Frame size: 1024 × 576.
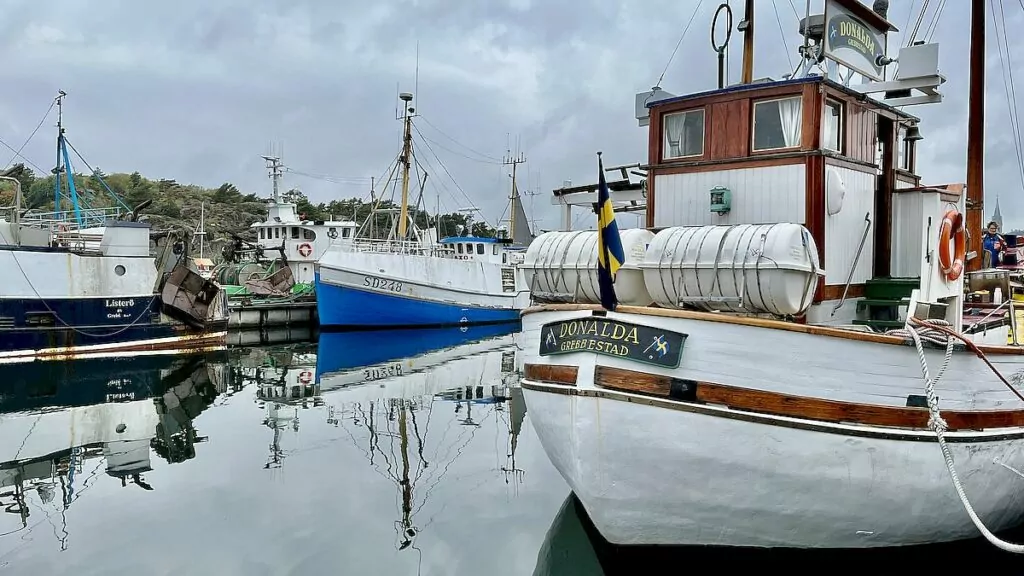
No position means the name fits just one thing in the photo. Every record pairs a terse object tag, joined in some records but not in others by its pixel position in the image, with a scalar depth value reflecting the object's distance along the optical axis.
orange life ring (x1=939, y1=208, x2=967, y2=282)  9.05
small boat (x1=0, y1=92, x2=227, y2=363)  23.47
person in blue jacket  14.92
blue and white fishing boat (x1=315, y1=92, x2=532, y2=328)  32.41
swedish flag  6.65
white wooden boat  6.59
